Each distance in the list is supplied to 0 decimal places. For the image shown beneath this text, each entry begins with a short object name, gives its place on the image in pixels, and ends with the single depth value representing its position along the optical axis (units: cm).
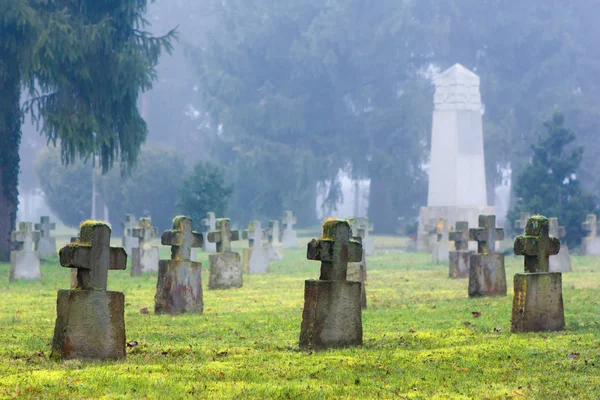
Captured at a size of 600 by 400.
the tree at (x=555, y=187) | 3550
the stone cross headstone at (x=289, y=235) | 4145
